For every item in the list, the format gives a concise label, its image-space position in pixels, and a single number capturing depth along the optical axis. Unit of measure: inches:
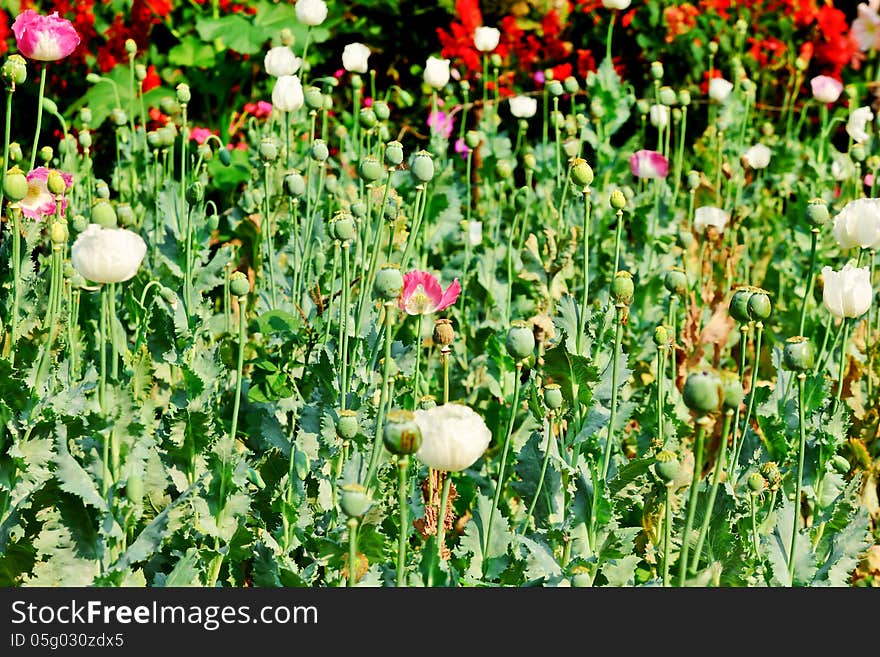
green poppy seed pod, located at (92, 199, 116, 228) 131.7
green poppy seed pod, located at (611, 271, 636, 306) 136.3
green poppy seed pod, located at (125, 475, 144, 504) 131.1
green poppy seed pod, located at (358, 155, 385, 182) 146.2
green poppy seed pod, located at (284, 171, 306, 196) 150.5
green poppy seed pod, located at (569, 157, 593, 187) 138.9
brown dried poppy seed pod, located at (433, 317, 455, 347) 138.2
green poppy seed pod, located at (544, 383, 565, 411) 135.6
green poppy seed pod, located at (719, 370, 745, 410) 125.0
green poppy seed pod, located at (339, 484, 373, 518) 124.3
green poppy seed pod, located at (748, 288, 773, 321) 132.0
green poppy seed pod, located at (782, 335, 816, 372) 132.8
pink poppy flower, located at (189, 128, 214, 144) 206.0
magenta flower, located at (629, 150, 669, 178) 203.9
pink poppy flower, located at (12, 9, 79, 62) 146.0
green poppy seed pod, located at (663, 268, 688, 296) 146.0
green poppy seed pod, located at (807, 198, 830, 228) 144.1
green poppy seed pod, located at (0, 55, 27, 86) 140.5
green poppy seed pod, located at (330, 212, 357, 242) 139.3
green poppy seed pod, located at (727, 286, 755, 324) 132.5
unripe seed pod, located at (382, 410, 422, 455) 123.3
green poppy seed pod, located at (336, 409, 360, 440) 133.6
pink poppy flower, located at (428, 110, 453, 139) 214.3
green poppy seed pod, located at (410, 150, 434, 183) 142.8
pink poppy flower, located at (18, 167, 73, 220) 150.6
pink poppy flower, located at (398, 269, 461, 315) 142.5
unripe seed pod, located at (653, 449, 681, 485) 129.6
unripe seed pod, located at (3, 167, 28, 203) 134.8
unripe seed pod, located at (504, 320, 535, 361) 131.5
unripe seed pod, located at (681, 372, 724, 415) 122.8
